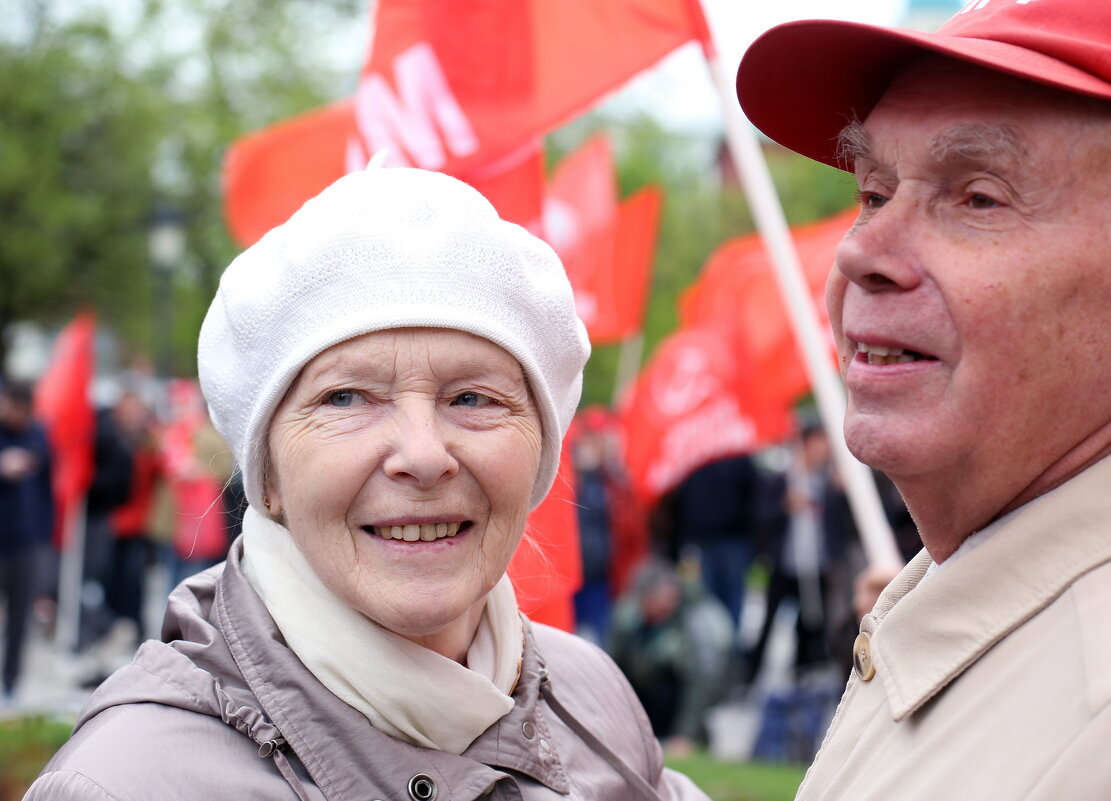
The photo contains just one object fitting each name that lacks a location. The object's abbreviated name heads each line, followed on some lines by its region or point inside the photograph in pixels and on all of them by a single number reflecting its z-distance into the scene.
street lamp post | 18.03
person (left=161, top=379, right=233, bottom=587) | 11.21
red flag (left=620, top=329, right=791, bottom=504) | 9.92
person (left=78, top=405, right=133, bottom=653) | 11.71
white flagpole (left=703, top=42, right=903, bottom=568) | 3.99
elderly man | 1.55
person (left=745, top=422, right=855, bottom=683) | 10.21
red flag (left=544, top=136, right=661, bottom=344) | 9.74
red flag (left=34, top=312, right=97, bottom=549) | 11.65
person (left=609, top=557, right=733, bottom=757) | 8.62
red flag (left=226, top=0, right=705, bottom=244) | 4.59
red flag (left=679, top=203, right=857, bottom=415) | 8.76
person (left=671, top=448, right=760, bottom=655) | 11.18
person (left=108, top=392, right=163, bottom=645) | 12.01
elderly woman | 2.05
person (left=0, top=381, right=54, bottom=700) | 9.71
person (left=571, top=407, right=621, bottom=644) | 11.29
